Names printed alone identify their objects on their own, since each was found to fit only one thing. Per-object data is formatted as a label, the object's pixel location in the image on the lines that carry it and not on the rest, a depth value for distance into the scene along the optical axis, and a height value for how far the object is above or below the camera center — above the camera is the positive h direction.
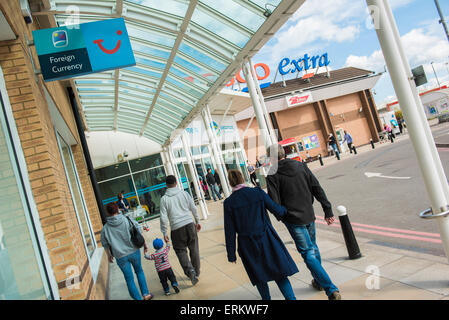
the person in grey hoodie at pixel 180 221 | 5.70 -0.49
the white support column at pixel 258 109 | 6.73 +1.04
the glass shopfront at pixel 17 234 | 2.64 +0.01
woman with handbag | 5.17 -0.51
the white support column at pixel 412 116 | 3.33 +0.04
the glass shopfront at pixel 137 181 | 20.69 +1.15
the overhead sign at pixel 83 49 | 4.64 +2.18
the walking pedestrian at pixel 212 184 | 20.22 -0.27
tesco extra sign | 33.19 +8.13
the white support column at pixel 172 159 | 18.67 +1.56
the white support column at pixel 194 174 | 13.37 +0.38
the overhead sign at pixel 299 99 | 32.28 +4.74
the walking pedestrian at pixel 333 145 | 22.36 -0.05
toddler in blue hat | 5.57 -1.05
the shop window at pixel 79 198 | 7.99 +0.44
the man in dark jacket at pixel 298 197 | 4.05 -0.47
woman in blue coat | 3.54 -0.69
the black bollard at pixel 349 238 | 5.05 -1.33
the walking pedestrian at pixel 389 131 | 25.23 -0.24
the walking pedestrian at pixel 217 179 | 19.66 -0.08
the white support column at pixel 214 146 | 11.75 +1.07
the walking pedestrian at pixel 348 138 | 22.86 +0.07
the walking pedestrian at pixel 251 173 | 16.71 -0.24
